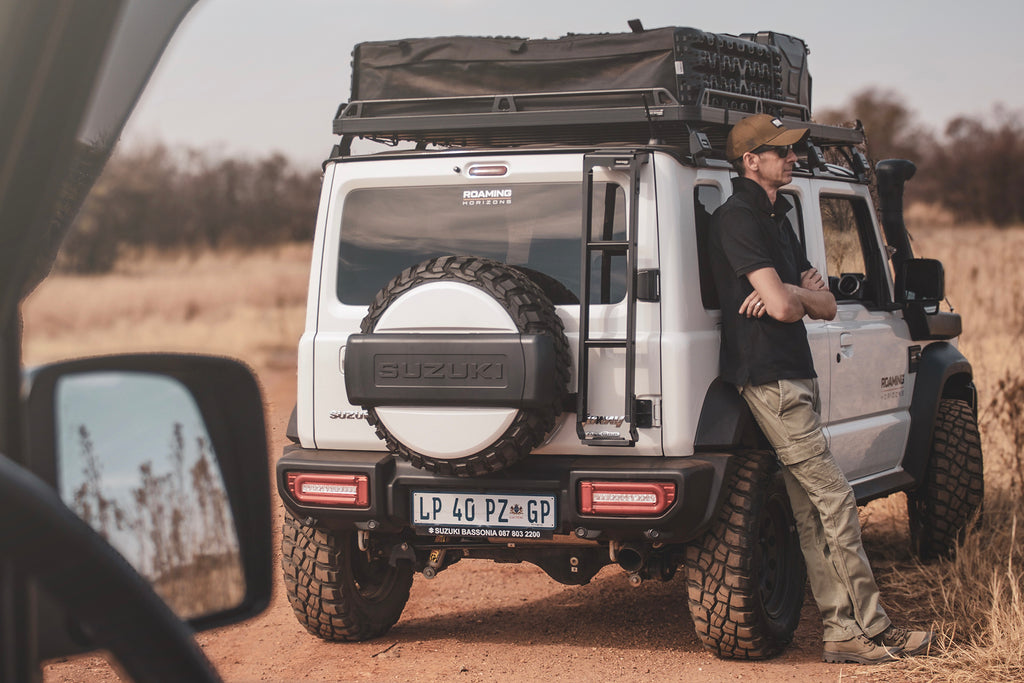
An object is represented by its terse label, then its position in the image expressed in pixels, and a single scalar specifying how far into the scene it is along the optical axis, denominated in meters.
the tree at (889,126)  47.53
